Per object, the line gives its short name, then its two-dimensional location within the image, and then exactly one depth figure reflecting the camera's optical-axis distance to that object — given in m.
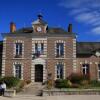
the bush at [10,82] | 12.70
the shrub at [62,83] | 12.60
